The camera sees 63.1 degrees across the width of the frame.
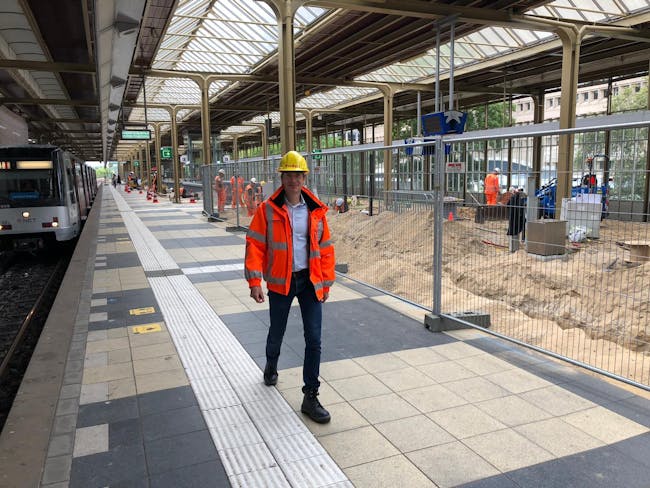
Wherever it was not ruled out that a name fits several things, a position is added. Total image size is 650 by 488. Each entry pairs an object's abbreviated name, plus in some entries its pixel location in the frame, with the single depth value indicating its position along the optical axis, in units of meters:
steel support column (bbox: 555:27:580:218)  14.38
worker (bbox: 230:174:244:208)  16.77
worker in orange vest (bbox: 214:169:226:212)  18.40
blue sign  12.66
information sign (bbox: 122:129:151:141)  23.02
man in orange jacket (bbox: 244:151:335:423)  3.77
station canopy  14.64
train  12.19
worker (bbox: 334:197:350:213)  8.91
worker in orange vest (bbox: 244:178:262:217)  15.48
